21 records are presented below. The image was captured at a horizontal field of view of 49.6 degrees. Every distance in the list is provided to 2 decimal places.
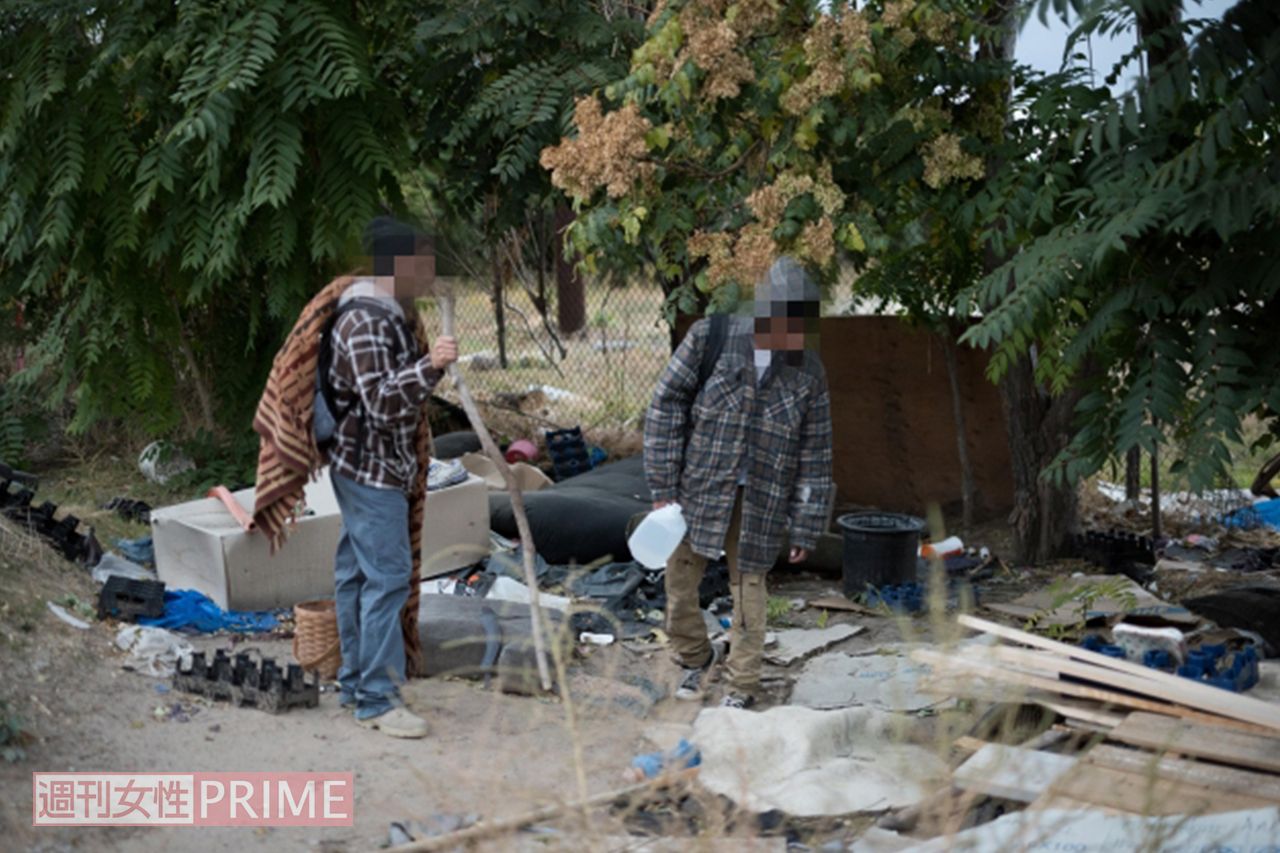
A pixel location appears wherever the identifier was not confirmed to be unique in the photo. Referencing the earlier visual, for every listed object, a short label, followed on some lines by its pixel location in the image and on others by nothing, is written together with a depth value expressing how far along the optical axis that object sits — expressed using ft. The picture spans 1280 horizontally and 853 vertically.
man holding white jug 18.04
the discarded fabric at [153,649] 19.11
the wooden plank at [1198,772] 13.84
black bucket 24.98
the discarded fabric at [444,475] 25.53
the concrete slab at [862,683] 18.86
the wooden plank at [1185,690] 14.78
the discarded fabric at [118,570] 23.57
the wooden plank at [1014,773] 13.97
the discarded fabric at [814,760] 15.38
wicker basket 19.16
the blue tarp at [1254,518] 29.76
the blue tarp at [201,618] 21.61
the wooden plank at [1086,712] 15.66
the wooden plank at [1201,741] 14.30
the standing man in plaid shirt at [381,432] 16.67
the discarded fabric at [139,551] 25.46
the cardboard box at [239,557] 22.53
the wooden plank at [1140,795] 13.51
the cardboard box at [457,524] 25.00
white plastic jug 18.37
